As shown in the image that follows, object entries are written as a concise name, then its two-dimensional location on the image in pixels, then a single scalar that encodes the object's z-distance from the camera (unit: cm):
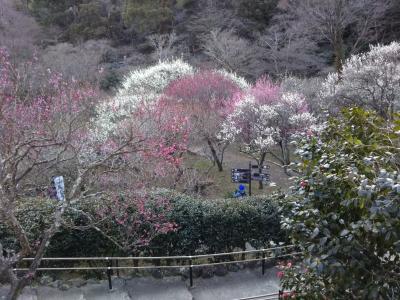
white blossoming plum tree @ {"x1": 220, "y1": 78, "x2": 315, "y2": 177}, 1532
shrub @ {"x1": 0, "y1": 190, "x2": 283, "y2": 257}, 798
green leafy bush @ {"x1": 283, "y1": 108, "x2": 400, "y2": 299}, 330
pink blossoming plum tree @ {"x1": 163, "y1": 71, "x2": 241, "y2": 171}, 1530
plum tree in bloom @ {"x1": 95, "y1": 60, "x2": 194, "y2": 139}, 1534
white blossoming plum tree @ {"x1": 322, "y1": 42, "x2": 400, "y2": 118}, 1647
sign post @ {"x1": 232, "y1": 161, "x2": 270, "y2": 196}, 1121
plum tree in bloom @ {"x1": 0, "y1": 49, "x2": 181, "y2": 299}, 519
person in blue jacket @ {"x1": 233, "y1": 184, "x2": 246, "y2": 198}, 1198
